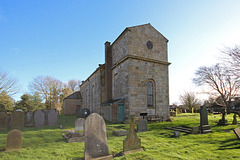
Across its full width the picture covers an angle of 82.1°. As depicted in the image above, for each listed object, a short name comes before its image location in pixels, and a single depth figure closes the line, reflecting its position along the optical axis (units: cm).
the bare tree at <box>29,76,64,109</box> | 3725
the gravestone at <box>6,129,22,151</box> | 600
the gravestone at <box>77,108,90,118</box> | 2045
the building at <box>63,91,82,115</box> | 2952
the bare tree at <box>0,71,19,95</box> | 2052
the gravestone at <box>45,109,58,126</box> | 1376
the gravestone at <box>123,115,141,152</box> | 526
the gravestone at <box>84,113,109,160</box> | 462
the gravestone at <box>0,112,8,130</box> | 1166
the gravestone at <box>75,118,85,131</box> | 990
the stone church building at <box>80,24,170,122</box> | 1470
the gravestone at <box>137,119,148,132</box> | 965
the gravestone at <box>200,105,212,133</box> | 898
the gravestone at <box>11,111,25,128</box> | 1217
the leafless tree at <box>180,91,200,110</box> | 3659
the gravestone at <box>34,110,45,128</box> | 1293
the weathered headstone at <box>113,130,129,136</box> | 868
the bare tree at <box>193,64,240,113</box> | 2478
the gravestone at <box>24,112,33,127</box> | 1303
